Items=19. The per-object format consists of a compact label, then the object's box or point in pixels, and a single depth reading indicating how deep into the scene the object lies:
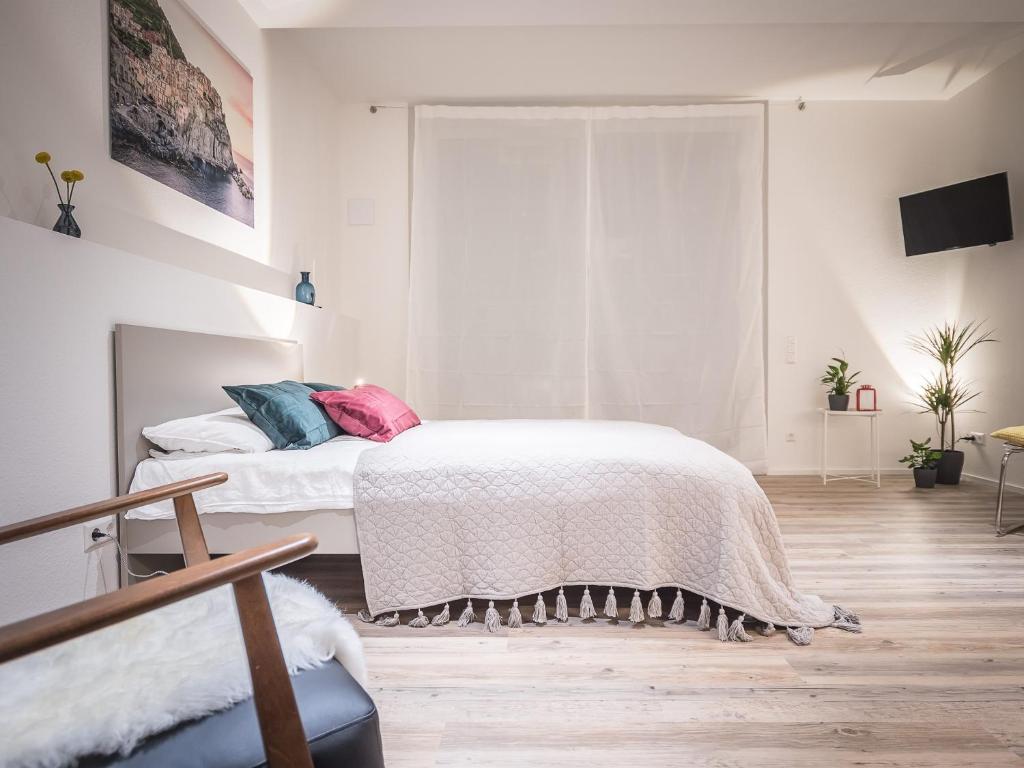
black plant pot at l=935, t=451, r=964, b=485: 4.23
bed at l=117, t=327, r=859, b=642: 1.98
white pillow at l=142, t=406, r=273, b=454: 2.06
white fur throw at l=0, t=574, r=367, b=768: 0.78
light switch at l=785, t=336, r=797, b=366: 4.71
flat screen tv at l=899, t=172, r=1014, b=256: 4.02
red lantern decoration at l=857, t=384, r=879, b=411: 4.59
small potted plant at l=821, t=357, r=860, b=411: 4.46
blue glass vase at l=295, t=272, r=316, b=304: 3.62
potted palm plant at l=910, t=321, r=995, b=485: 4.26
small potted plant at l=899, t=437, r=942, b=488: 4.16
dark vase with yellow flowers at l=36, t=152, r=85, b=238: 1.78
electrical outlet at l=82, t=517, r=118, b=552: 1.80
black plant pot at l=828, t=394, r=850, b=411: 4.46
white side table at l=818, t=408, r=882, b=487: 4.29
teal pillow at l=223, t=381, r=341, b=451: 2.30
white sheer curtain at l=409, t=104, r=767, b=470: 4.61
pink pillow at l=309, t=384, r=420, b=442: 2.60
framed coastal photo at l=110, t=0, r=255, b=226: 2.17
